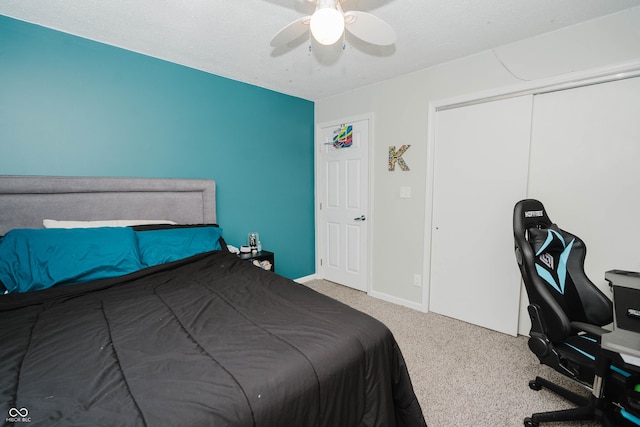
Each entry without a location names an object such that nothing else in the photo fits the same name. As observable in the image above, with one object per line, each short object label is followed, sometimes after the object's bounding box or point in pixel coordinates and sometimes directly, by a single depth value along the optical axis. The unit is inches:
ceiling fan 52.4
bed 32.5
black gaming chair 53.2
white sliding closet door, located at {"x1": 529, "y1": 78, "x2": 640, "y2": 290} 75.8
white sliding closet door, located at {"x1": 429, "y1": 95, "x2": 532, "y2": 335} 93.6
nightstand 115.8
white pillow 77.9
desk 39.1
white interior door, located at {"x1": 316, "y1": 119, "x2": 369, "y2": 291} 135.2
